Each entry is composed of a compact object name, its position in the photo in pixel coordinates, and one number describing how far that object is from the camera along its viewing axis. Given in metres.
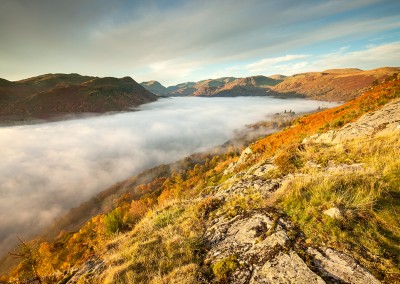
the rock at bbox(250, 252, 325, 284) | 3.52
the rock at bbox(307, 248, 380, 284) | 3.25
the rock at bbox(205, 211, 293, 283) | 4.25
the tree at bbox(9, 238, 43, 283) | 7.38
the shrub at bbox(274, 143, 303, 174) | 8.73
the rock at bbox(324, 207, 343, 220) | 4.43
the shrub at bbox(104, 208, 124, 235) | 9.95
